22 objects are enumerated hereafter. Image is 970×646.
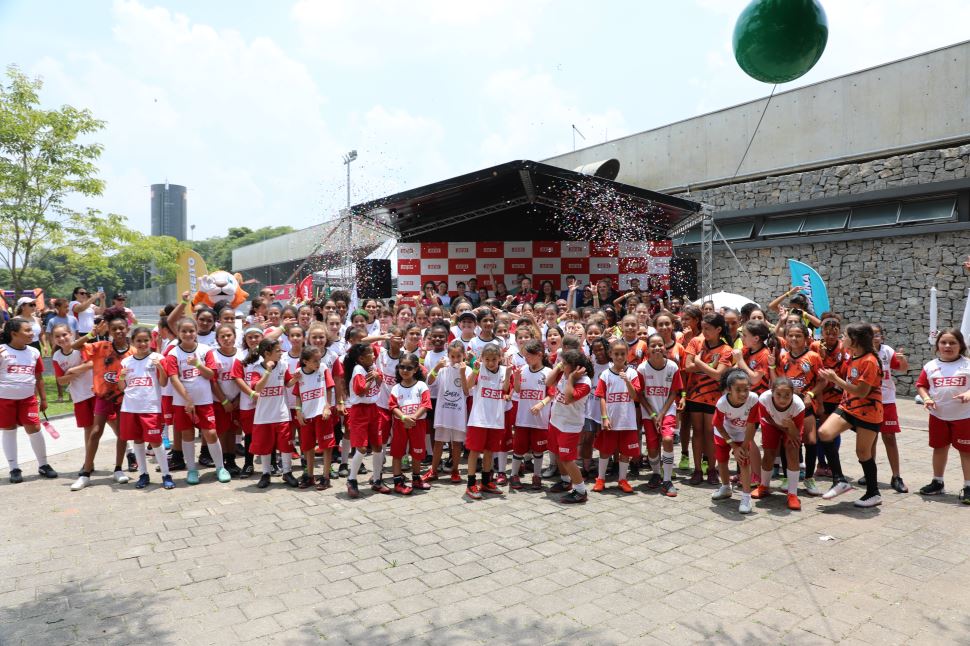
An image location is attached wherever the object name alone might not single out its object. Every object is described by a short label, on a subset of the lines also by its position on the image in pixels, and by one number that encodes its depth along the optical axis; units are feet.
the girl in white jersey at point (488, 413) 17.42
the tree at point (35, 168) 38.29
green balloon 12.61
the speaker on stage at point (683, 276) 42.42
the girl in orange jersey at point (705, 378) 17.72
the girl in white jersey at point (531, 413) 18.17
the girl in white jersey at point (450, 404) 18.28
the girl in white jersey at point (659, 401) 17.70
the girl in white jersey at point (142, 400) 17.87
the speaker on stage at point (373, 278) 41.16
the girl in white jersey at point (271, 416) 18.08
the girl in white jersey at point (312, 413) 17.92
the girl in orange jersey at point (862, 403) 15.99
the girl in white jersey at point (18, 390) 18.79
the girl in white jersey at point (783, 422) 15.71
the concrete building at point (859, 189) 34.91
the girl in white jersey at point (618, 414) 17.45
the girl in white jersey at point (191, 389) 18.39
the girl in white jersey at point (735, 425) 15.89
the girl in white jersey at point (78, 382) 18.89
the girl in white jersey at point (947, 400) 16.44
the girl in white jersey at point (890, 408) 17.72
